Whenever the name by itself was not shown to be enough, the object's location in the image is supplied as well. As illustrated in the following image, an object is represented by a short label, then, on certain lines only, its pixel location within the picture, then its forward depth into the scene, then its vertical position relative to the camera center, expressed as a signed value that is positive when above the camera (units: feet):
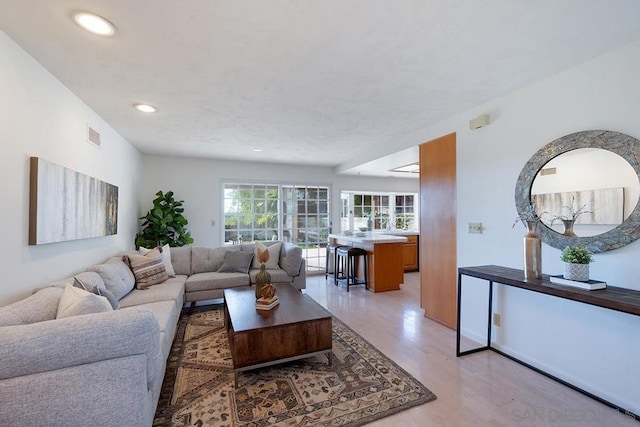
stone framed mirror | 6.09 +0.57
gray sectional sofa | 3.82 -2.16
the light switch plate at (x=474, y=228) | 9.53 -0.37
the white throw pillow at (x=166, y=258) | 12.26 -1.84
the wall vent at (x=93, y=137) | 9.32 +2.69
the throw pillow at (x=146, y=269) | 10.64 -2.02
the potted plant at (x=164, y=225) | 14.92 -0.46
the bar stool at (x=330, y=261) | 18.40 -2.99
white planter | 6.30 -1.22
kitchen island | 15.66 -2.50
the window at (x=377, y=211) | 22.02 +0.49
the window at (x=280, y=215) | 18.66 +0.11
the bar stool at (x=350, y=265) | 16.12 -2.98
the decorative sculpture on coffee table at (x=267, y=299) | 8.41 -2.49
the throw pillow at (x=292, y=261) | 14.10 -2.21
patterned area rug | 5.90 -4.13
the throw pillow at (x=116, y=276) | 8.60 -1.93
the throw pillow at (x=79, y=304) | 5.03 -1.60
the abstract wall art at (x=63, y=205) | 6.48 +0.33
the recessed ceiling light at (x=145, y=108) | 9.26 +3.61
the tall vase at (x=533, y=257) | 7.13 -1.01
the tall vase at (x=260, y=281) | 9.07 -2.05
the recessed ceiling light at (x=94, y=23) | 5.08 +3.59
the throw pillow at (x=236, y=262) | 13.55 -2.19
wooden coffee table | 6.97 -3.02
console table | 5.37 -1.60
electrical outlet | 8.86 -3.21
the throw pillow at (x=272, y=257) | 14.25 -2.06
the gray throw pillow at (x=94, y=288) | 6.79 -1.73
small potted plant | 6.31 -1.03
